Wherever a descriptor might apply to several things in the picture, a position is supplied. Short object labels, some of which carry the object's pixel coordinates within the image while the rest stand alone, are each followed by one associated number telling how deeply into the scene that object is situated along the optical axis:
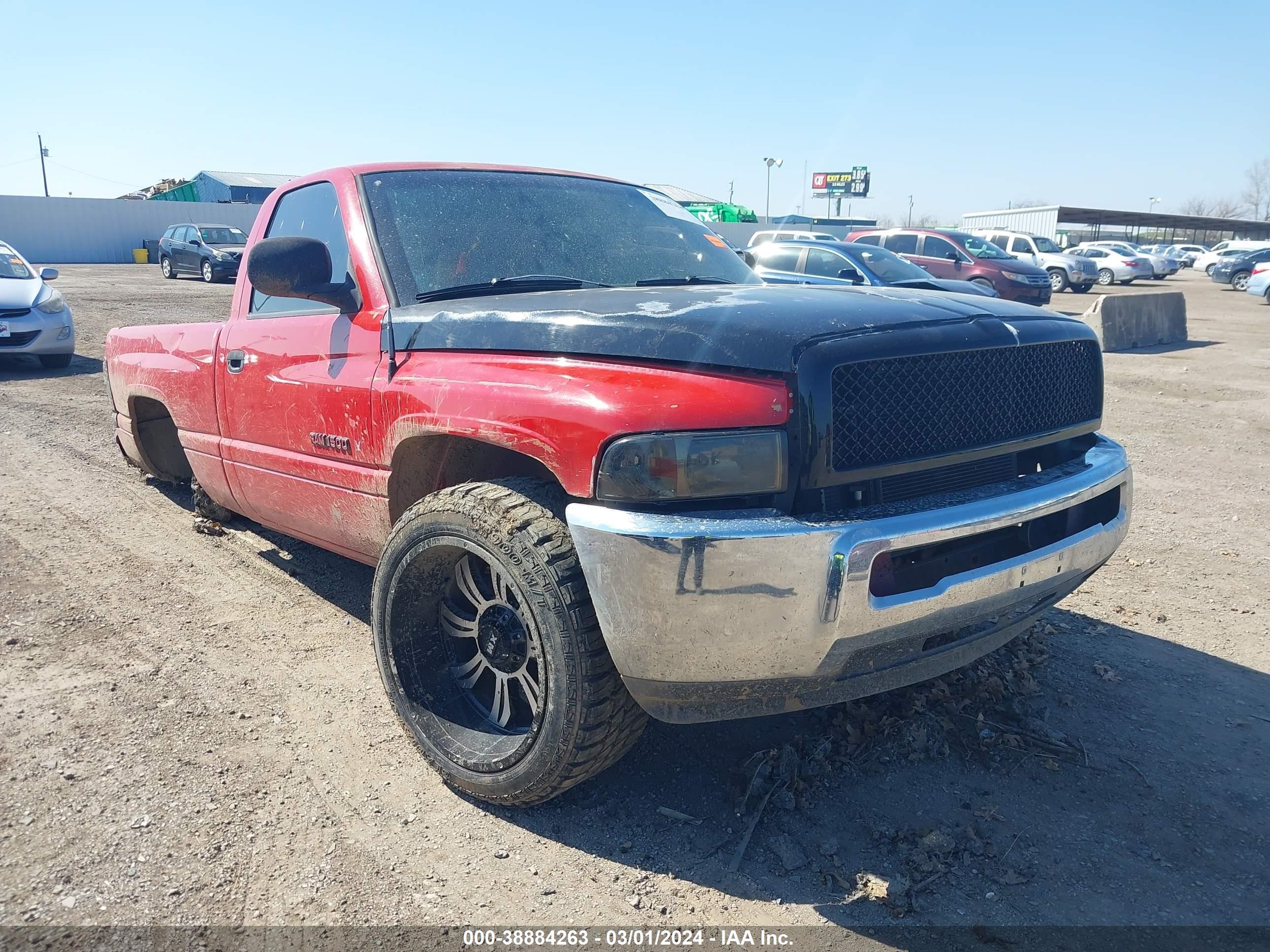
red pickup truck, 1.99
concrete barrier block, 13.13
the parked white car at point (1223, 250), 36.31
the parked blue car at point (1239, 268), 31.61
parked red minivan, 18.25
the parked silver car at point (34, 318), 9.99
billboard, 68.75
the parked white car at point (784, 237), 13.52
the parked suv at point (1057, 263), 25.16
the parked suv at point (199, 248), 23.38
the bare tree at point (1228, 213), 106.94
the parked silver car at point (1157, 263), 36.09
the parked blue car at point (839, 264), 11.99
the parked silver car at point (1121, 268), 32.88
